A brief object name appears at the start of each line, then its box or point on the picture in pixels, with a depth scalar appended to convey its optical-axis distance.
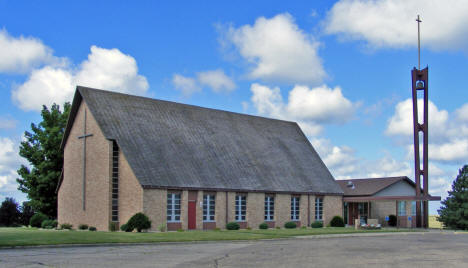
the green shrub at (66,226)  39.69
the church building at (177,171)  36.47
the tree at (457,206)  46.19
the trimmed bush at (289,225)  43.75
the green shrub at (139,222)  33.66
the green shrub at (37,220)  44.81
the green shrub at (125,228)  33.97
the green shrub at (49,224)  41.59
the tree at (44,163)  49.34
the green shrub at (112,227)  35.53
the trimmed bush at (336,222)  47.97
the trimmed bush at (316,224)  45.66
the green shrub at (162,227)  35.31
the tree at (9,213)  53.66
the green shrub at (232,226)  39.16
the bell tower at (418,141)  48.09
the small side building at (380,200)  50.00
